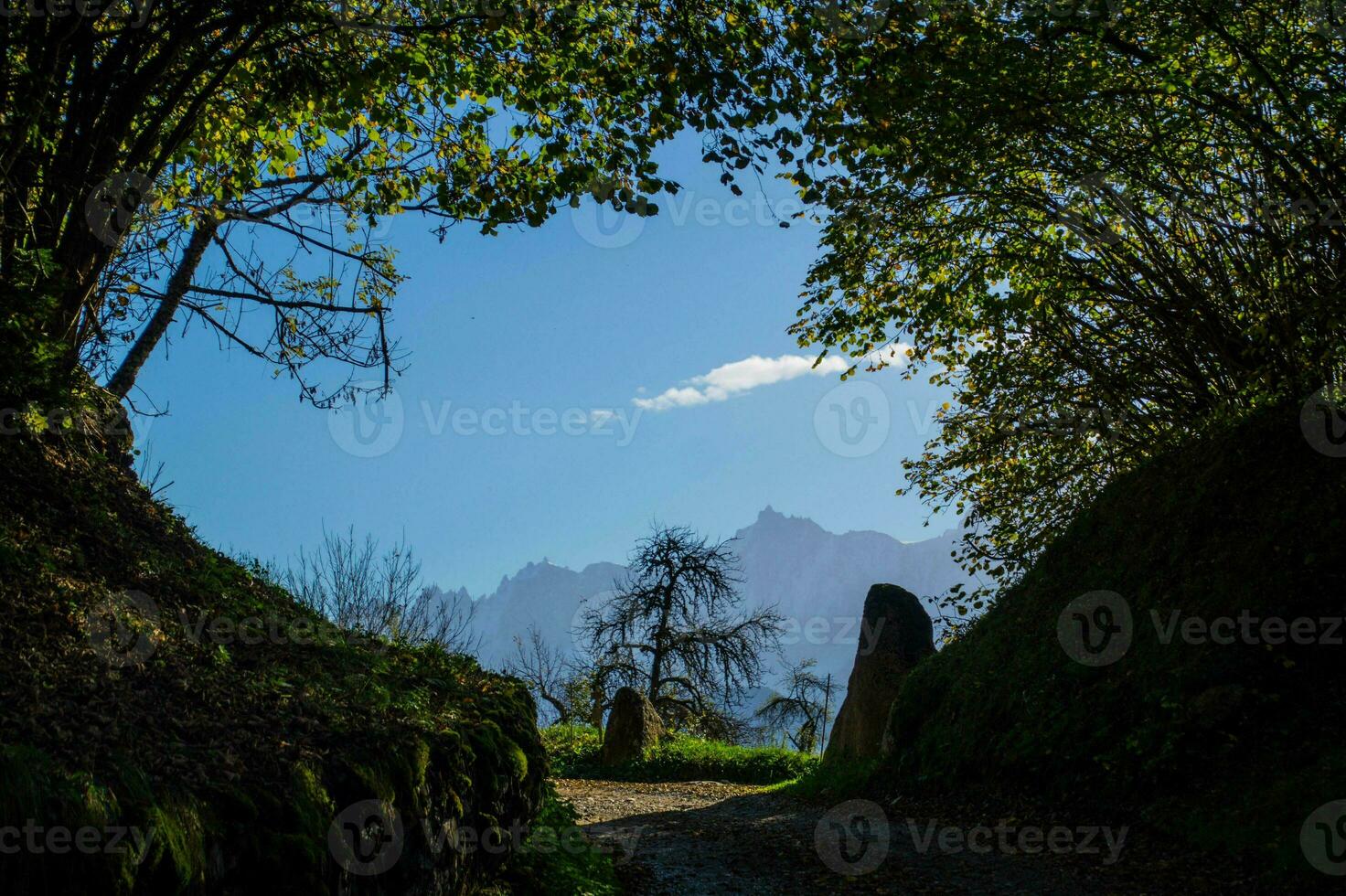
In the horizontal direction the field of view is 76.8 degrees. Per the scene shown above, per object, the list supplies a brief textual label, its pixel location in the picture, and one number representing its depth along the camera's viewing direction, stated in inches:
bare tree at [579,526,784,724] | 1039.0
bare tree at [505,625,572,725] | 1120.8
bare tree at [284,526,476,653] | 773.9
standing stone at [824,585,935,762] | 608.1
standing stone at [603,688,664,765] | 740.0
